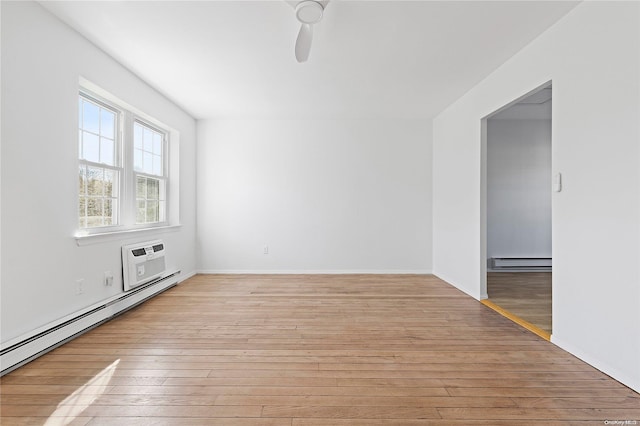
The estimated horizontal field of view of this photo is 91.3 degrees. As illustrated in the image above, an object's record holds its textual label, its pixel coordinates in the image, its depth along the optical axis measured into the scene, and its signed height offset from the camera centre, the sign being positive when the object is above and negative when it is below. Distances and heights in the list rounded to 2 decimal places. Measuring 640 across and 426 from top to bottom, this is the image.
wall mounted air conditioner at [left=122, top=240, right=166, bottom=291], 3.19 -0.54
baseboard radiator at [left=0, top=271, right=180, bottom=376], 1.97 -0.90
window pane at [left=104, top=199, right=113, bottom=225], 3.14 +0.01
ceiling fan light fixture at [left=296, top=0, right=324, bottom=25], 2.06 +1.36
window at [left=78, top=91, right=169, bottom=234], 2.86 +0.49
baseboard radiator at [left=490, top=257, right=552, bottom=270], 5.25 -0.83
